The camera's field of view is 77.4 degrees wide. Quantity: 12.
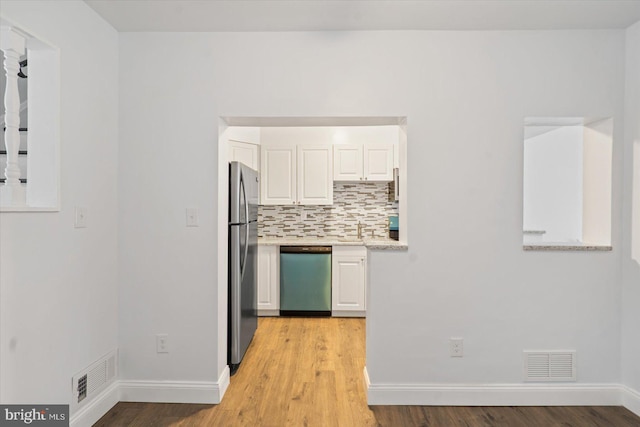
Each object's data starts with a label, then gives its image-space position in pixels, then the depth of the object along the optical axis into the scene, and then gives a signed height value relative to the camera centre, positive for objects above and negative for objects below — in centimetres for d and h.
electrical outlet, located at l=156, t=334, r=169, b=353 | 274 -89
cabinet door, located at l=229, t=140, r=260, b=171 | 470 +71
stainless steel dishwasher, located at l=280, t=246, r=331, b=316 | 477 -79
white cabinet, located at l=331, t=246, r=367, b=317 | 478 -72
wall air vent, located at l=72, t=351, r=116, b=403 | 230 -103
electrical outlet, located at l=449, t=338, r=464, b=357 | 271 -92
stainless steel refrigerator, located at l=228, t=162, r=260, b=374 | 308 -39
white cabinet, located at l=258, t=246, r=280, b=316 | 475 -79
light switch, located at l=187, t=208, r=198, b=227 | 274 -4
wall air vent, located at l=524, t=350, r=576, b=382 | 270 -102
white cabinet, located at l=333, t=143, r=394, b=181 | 500 +64
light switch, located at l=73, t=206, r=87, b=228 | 229 -5
